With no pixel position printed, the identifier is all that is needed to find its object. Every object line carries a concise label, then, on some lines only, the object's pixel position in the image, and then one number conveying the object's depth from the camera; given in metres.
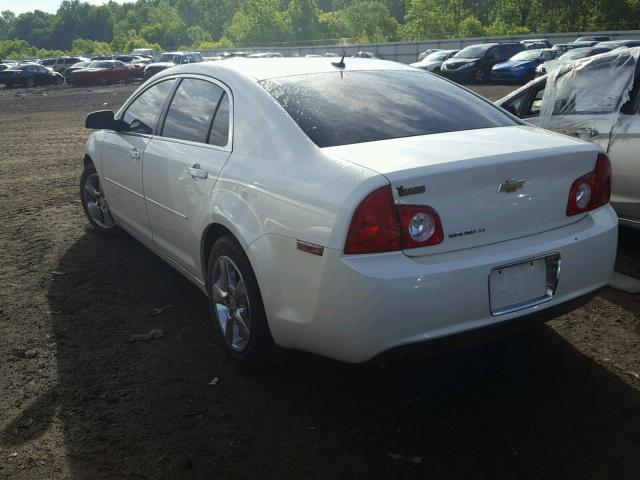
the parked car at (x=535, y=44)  31.78
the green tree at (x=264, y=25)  96.00
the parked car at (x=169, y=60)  38.09
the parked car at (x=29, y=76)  38.34
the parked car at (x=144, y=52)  63.03
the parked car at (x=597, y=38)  37.81
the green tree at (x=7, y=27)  185.79
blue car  26.20
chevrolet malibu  2.70
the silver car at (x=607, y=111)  4.89
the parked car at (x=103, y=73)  39.44
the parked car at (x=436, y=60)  31.67
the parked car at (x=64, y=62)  47.88
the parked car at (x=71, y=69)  39.28
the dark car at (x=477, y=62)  28.86
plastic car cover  5.16
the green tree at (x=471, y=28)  73.06
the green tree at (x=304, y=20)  97.88
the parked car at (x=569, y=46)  28.52
